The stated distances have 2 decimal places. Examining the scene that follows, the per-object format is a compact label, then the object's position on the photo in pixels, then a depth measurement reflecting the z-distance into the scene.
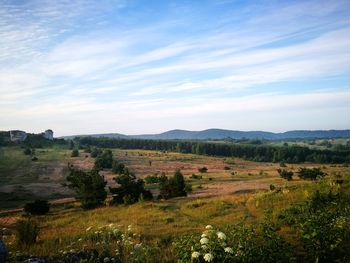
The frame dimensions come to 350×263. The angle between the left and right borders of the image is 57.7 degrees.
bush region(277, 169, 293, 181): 48.67
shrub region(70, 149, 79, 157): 93.80
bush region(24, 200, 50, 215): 28.69
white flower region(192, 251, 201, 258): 6.58
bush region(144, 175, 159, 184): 55.62
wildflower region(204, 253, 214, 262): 6.38
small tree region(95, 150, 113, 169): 76.62
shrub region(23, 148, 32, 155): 92.45
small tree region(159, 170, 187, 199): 34.47
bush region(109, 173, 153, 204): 30.03
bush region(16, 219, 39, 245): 11.84
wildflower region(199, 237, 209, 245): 6.97
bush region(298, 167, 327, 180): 46.94
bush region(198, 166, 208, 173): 72.19
